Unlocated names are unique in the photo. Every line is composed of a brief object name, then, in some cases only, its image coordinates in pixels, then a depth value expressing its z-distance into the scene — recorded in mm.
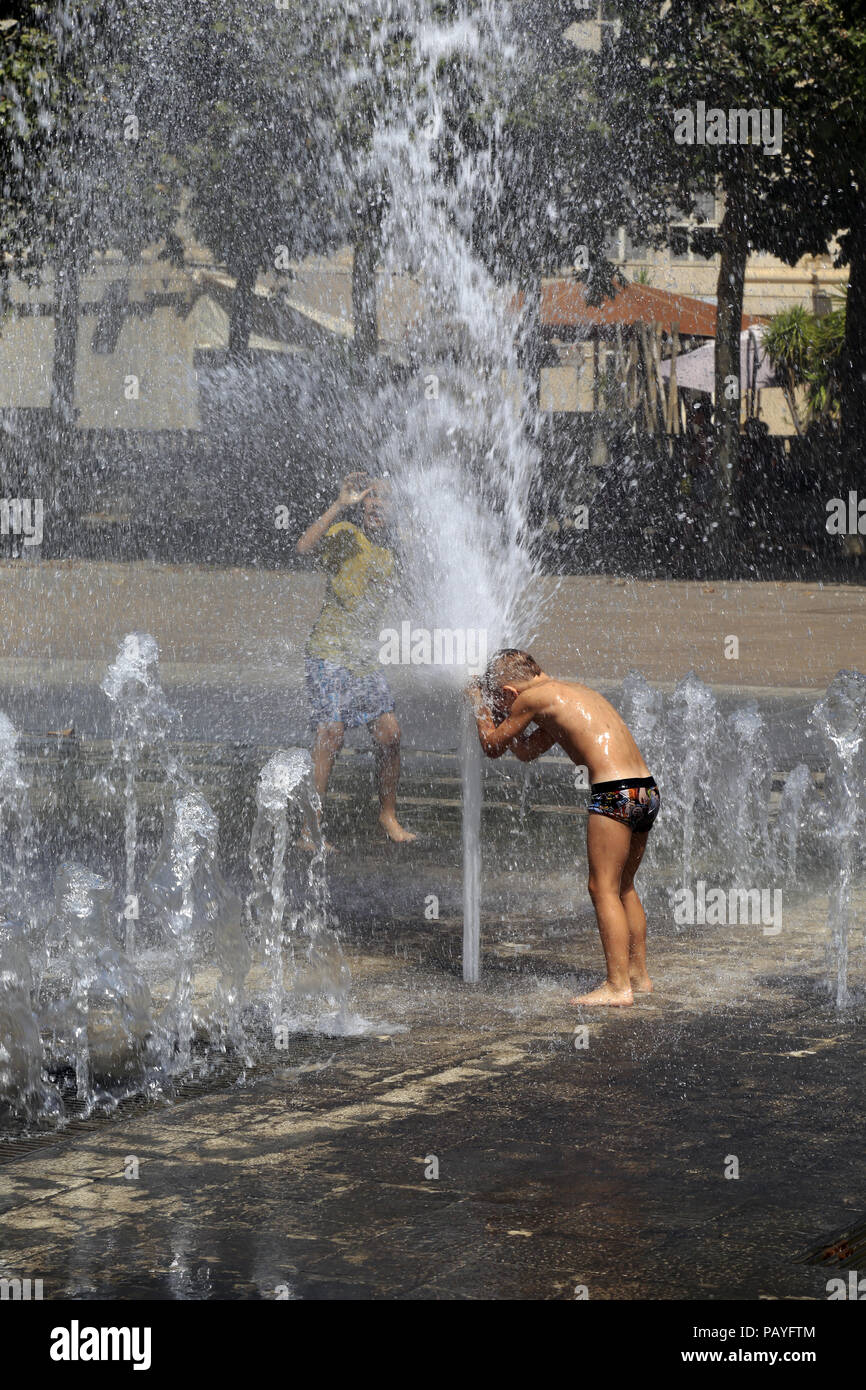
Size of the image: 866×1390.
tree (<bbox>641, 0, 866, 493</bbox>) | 41406
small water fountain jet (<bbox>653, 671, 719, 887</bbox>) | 18000
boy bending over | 11695
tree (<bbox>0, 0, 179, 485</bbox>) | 37156
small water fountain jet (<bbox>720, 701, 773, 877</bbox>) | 16609
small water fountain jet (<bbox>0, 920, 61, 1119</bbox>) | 9484
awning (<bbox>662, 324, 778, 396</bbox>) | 59844
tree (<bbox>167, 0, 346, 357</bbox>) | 41281
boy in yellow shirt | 16391
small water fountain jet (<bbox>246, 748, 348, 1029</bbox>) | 11758
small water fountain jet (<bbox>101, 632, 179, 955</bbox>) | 21750
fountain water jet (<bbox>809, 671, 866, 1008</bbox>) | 16187
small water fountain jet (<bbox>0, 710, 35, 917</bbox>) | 14795
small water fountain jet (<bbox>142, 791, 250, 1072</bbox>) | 10992
